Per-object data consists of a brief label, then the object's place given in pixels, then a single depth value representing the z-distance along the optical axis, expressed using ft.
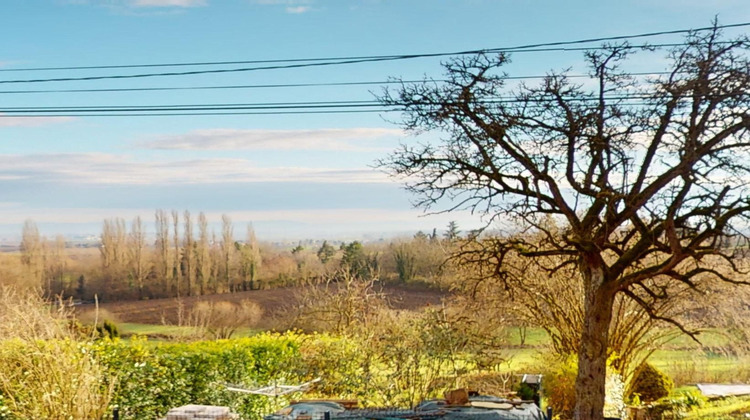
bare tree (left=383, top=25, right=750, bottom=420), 28.81
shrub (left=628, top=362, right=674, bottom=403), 48.88
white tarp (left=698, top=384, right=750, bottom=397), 49.58
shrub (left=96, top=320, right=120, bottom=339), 49.09
